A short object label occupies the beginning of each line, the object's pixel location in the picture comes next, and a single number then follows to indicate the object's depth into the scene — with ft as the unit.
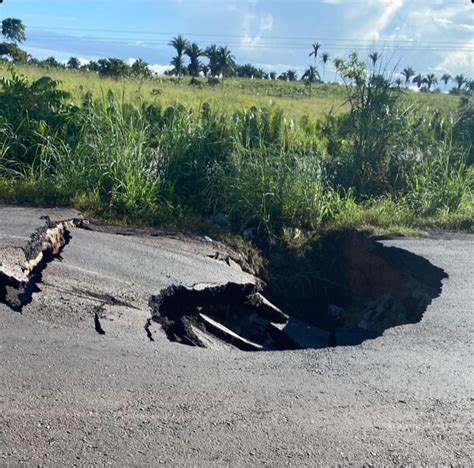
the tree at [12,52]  148.46
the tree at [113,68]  106.52
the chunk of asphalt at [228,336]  21.75
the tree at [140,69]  116.41
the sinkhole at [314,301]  22.06
